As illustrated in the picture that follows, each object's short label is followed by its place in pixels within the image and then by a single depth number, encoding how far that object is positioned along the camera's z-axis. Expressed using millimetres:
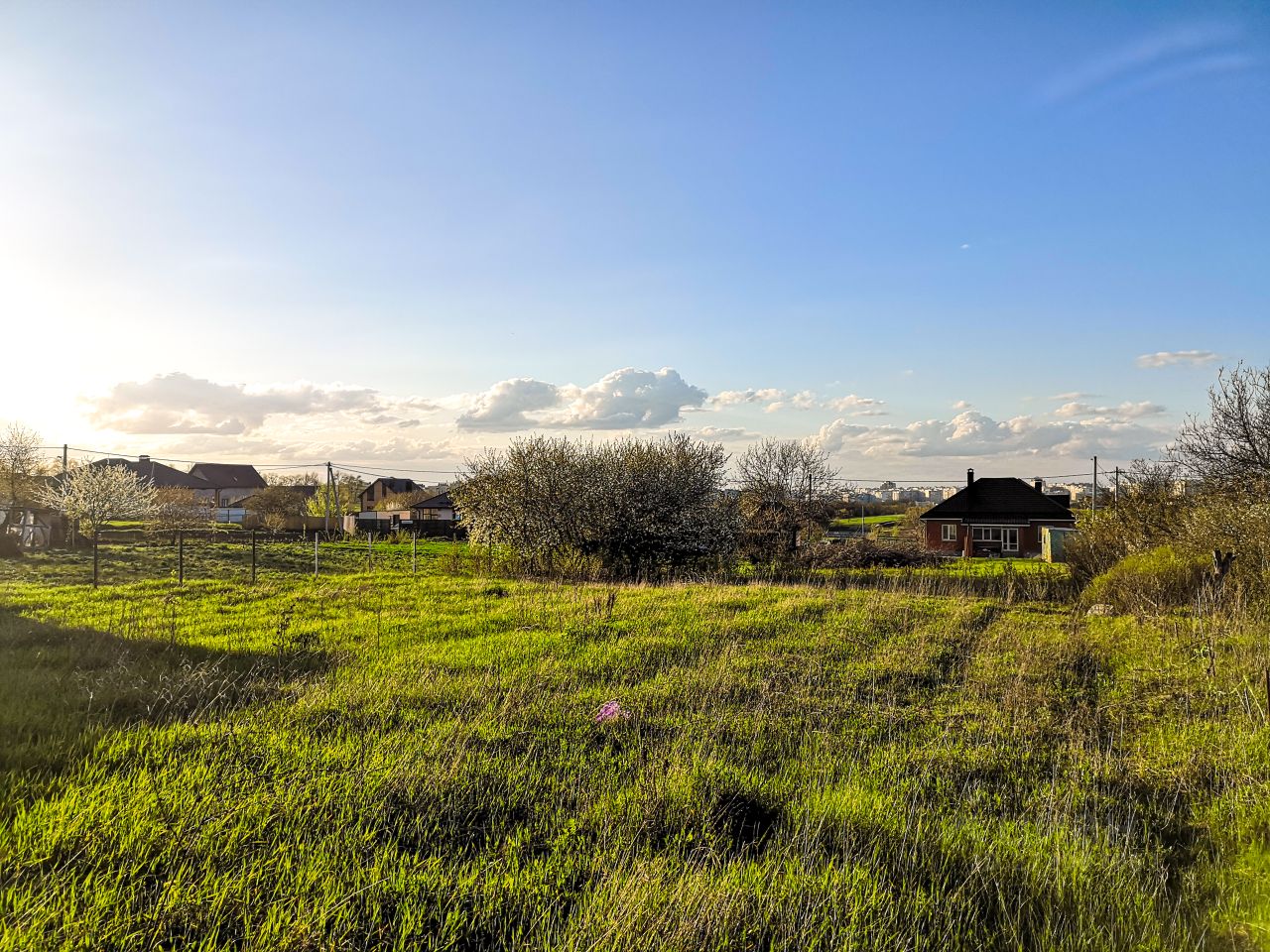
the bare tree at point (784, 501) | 33156
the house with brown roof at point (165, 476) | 78125
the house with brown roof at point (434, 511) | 66050
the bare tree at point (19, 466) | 37656
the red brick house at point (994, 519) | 46469
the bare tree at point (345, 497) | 67250
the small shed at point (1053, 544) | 36531
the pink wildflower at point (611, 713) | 6582
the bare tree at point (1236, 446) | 16312
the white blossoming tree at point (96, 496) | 33000
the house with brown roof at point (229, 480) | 87938
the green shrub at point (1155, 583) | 15133
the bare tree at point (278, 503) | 60031
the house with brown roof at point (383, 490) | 81688
